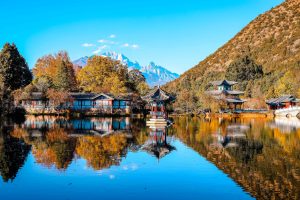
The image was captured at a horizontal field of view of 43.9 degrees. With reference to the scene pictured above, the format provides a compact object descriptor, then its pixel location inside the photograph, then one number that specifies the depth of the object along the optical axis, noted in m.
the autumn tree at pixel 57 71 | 75.62
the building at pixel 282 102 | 79.59
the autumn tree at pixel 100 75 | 75.71
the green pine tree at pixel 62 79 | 75.31
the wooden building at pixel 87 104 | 69.69
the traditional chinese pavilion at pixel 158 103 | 47.72
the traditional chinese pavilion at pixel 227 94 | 83.29
